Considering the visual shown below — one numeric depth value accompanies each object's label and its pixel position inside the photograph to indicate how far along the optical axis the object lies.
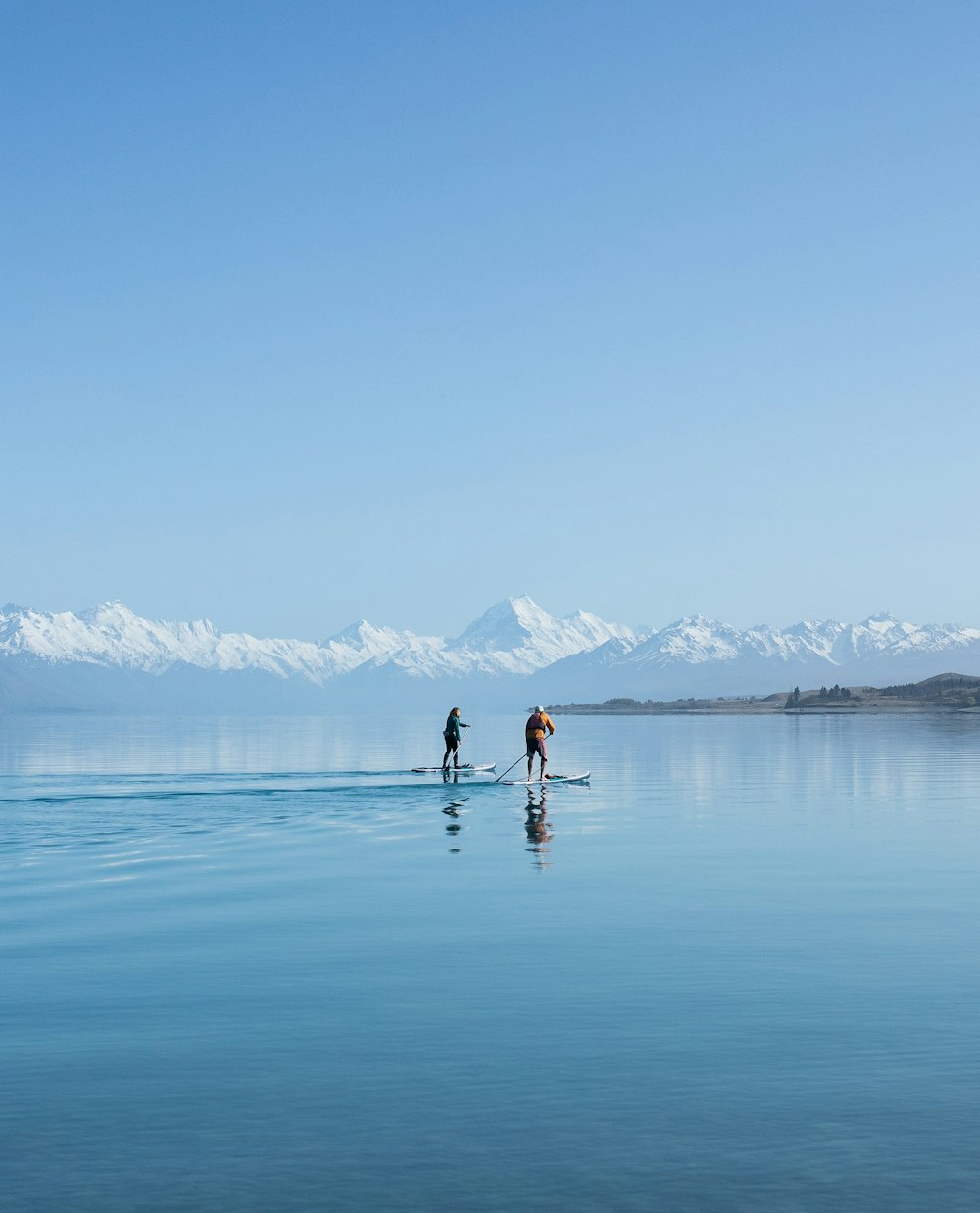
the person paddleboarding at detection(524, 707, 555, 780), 54.98
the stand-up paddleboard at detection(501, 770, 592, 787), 55.71
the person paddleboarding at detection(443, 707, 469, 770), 59.33
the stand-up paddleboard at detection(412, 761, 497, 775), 60.78
